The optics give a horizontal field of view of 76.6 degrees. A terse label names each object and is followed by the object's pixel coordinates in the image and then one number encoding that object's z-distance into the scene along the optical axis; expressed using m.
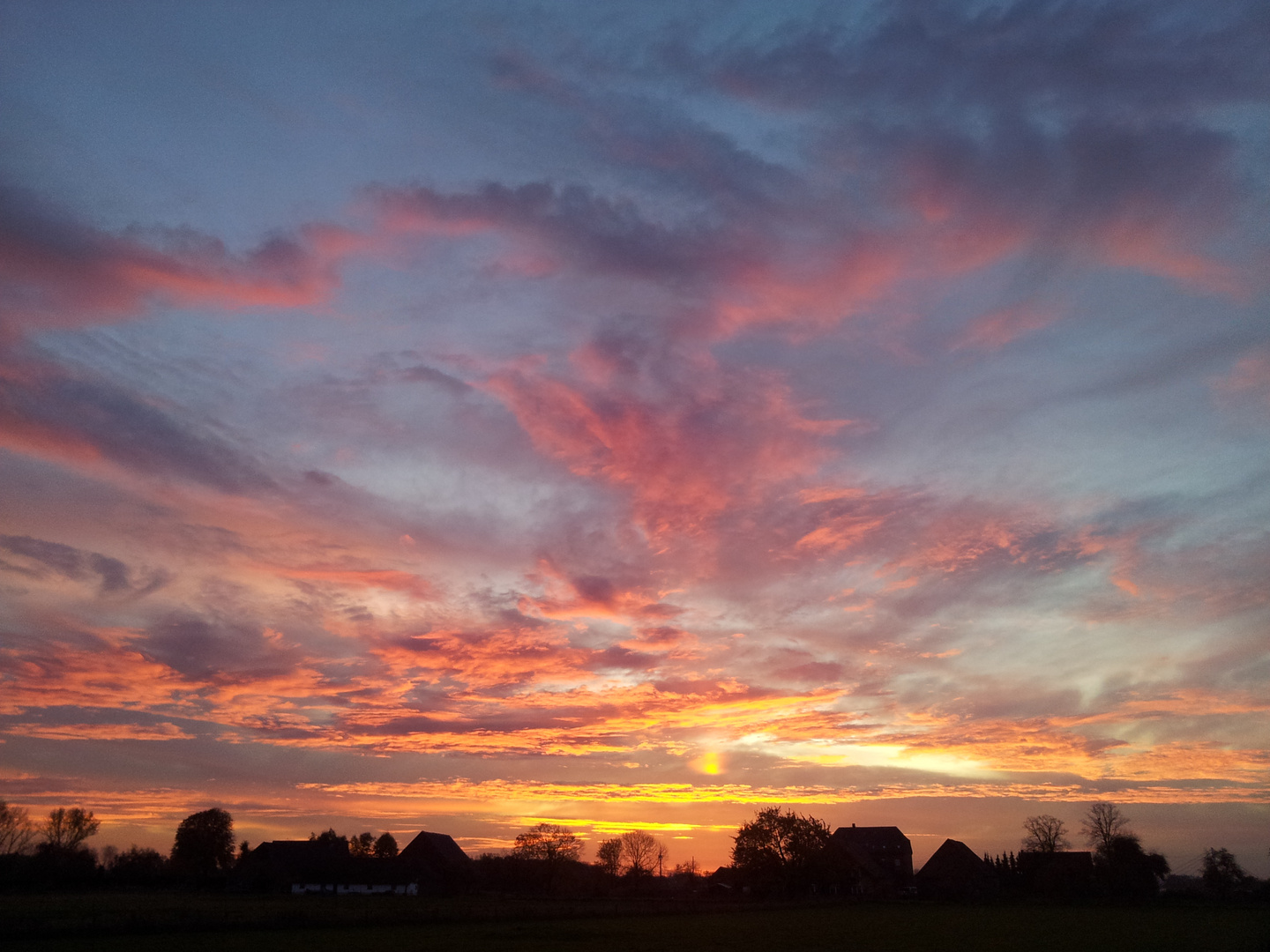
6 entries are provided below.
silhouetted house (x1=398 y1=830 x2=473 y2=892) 117.88
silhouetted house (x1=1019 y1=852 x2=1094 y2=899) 109.94
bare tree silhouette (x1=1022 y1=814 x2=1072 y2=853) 134.62
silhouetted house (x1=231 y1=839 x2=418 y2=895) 111.25
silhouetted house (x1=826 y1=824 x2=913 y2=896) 124.19
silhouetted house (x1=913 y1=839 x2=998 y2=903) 120.94
